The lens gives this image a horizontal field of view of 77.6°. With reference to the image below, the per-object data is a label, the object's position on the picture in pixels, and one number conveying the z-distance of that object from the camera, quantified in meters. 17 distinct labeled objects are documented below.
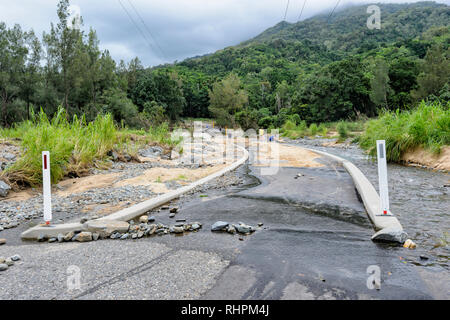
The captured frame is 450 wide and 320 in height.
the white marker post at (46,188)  3.59
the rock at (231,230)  3.51
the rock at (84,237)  3.35
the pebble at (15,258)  2.76
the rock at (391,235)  3.02
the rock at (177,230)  3.55
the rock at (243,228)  3.47
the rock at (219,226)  3.58
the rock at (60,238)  3.38
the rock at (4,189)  5.43
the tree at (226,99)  58.30
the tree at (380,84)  38.75
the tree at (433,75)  37.16
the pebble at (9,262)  2.65
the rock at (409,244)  2.90
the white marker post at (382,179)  3.40
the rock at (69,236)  3.39
